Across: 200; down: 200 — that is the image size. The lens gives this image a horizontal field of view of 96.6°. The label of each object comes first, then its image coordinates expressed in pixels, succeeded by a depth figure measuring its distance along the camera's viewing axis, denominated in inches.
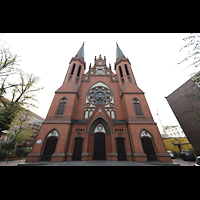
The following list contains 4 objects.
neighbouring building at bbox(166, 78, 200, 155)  556.7
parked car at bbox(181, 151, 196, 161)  538.3
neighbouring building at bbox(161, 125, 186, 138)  1681.3
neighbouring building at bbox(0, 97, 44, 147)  1386.6
